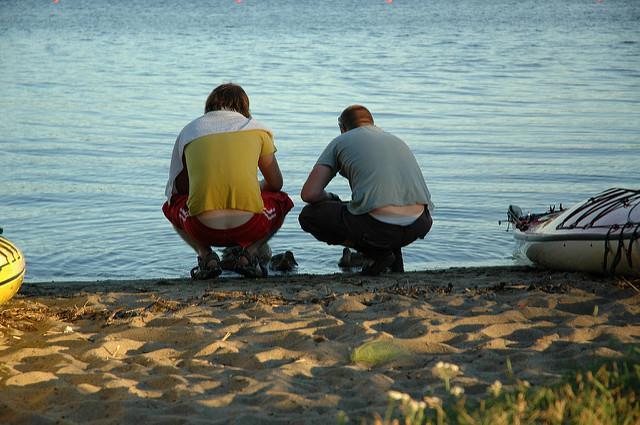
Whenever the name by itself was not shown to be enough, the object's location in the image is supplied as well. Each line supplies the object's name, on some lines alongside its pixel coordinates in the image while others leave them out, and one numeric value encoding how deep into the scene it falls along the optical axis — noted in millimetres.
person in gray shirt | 14391
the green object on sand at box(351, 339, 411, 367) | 9828
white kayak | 12963
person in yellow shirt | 14492
